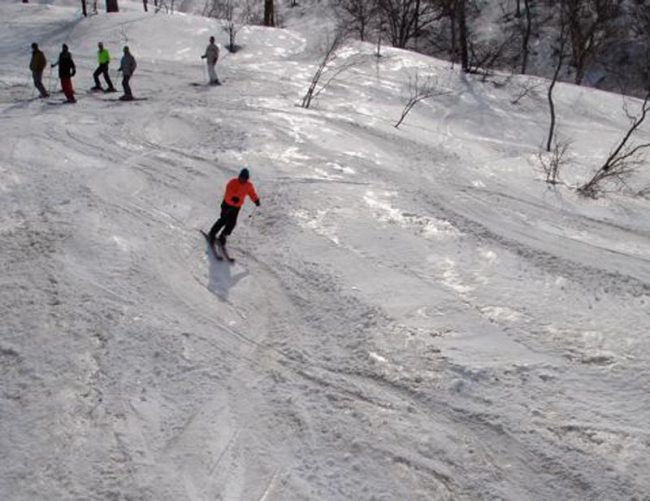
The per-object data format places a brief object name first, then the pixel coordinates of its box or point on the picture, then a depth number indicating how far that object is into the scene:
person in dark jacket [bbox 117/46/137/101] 15.00
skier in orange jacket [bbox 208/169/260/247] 8.84
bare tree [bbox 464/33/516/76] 22.59
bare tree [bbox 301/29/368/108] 16.81
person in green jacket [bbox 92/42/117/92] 15.76
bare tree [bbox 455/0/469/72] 22.02
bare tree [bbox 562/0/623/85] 27.86
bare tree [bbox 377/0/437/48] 29.17
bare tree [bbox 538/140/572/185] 13.50
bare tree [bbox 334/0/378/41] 30.28
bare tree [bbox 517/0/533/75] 27.66
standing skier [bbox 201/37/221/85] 16.81
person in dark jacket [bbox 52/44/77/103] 14.59
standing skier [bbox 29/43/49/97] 14.53
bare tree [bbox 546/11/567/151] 16.45
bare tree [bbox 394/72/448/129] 17.75
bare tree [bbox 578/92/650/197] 12.91
